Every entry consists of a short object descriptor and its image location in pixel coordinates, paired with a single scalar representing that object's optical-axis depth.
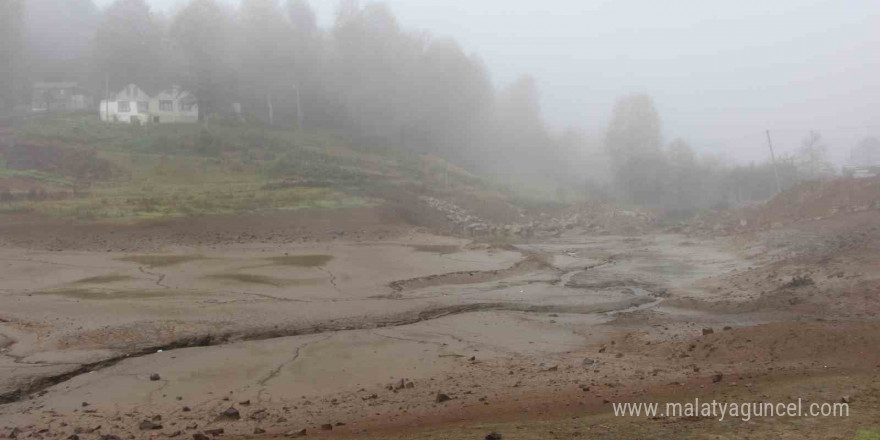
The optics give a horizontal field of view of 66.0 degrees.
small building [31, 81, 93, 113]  72.87
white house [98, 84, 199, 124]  67.31
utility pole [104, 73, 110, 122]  65.94
